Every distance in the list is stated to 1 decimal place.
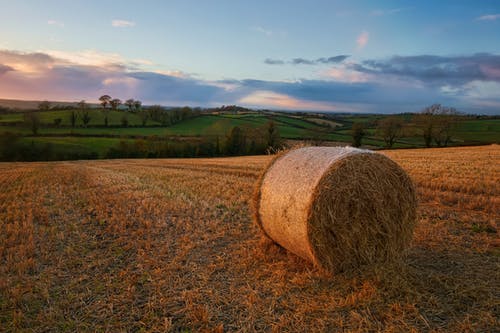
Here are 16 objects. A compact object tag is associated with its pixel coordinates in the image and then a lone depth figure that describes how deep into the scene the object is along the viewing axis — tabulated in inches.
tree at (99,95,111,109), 3050.7
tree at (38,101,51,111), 2897.6
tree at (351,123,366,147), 2082.6
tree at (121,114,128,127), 2613.9
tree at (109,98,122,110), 3093.0
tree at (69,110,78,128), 2519.7
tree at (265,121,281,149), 2076.5
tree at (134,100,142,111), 3187.3
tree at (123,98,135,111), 3196.4
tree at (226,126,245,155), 2063.2
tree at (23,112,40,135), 2199.8
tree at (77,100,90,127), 2554.1
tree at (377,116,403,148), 2048.5
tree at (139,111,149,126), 2751.5
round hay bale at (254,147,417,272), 204.5
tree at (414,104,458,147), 1982.0
